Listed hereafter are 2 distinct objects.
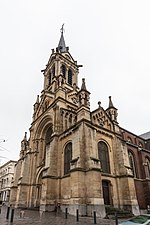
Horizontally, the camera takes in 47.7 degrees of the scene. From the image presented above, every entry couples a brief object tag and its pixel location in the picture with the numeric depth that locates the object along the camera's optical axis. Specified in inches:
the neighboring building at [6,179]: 2118.0
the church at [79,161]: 661.9
